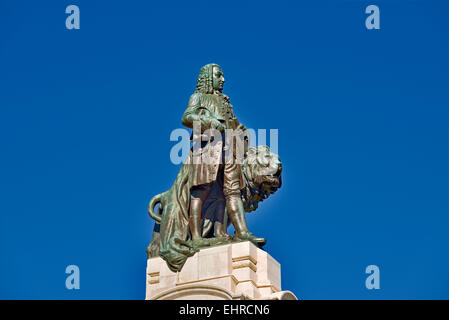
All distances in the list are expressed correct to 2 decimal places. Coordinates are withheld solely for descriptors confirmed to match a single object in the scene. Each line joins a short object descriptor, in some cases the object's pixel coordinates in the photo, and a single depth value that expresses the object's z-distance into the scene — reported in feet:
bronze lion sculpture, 69.97
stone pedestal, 66.64
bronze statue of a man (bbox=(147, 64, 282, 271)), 70.03
